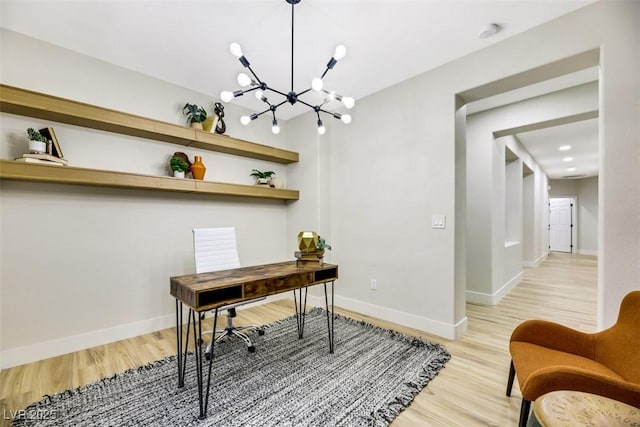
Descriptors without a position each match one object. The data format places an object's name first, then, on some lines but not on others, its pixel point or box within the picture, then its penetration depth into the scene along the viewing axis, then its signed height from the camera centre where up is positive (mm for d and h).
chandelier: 1711 +888
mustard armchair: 1127 -769
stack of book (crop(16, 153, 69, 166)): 2045 +441
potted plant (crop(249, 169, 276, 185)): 3664 +508
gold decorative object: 2414 -283
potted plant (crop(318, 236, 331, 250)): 2455 -307
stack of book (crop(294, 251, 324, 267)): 2436 -432
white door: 9328 -551
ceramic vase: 2986 +493
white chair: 2426 -403
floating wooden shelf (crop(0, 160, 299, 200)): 2002 +308
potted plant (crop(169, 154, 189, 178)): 2842 +505
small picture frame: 2195 +625
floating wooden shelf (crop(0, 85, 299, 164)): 2041 +841
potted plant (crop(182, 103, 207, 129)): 2990 +1108
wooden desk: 1562 -503
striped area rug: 1543 -1220
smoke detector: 2102 +1461
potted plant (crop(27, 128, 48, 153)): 2084 +576
